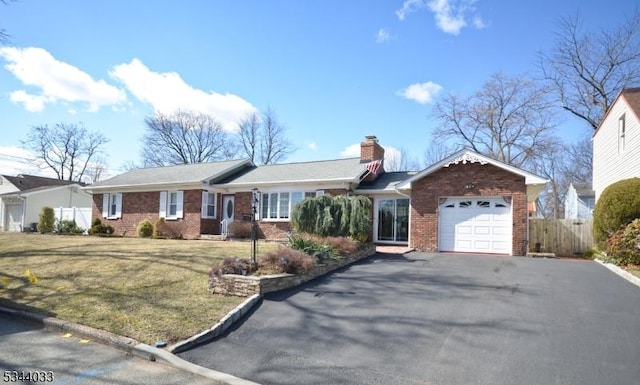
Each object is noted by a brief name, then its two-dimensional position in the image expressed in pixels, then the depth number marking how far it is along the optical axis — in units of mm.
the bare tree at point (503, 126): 33031
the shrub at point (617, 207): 12547
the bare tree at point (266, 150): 47094
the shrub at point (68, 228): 24953
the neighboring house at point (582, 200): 30422
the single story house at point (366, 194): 15297
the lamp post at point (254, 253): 9102
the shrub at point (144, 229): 21734
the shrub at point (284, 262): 9219
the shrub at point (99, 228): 23484
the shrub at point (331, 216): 13953
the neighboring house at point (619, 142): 14672
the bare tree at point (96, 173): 54031
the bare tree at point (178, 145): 46719
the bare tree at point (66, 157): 49428
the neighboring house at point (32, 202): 30266
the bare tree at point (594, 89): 27797
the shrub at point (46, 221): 25656
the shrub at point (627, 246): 11469
